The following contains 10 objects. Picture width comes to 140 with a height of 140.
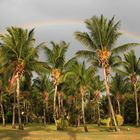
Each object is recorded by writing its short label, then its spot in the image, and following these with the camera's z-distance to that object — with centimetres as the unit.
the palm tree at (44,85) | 4019
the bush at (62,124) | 2628
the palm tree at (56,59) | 2653
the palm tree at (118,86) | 3785
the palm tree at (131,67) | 3165
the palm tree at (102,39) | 2226
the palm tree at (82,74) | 2937
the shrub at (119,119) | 2858
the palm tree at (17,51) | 2329
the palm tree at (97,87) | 3981
